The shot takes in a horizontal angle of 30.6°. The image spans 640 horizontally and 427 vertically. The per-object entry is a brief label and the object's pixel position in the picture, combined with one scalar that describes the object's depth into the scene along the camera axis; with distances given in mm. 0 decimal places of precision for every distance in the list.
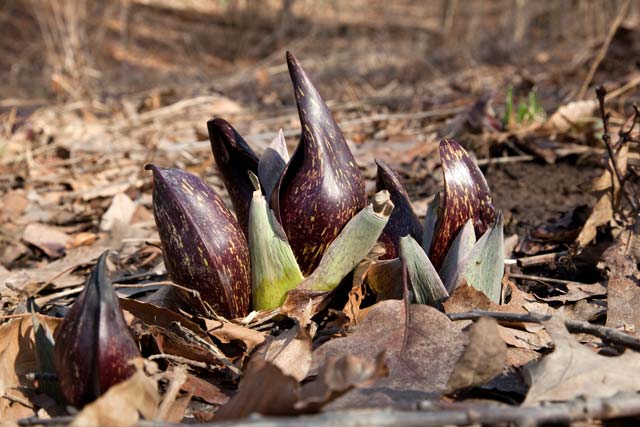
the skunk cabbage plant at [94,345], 583
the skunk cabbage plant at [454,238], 651
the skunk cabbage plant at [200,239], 648
